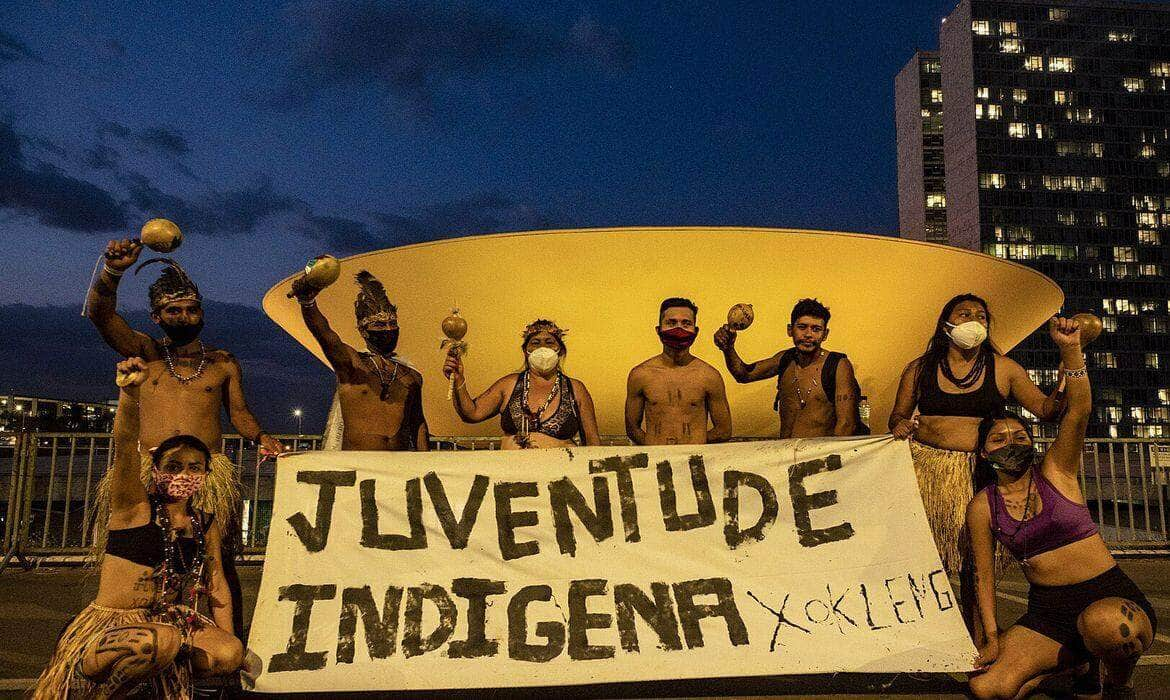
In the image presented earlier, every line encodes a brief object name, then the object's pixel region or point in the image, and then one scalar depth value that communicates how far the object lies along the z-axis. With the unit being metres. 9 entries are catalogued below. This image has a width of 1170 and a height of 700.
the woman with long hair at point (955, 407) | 3.83
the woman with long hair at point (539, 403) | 4.20
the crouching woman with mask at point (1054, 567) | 3.04
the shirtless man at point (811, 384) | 4.43
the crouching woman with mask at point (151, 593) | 2.76
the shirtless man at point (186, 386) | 3.84
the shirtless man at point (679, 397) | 4.49
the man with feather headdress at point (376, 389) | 4.11
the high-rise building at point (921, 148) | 100.44
